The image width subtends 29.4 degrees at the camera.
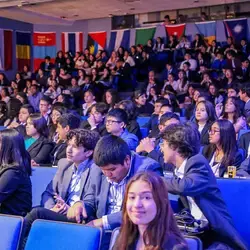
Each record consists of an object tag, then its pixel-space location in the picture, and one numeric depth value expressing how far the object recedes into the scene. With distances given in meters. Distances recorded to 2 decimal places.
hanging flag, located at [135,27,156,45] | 13.12
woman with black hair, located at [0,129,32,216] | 2.87
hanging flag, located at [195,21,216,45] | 12.37
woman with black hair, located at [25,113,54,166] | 4.42
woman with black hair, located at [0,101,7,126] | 7.31
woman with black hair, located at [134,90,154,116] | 7.66
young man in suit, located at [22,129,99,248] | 3.03
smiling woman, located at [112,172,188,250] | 1.67
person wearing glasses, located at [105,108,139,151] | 4.21
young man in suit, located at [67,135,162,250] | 2.46
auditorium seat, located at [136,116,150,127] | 6.73
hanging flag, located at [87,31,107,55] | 13.90
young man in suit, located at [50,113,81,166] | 4.35
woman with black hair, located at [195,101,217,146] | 4.93
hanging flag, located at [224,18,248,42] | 12.09
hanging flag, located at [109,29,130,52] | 13.53
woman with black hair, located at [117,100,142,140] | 5.42
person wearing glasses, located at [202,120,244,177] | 3.55
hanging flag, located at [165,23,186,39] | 12.70
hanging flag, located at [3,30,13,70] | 13.45
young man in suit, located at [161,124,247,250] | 2.34
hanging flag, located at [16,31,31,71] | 13.93
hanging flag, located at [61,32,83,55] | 14.27
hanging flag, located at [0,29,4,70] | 13.36
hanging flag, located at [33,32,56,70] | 14.33
